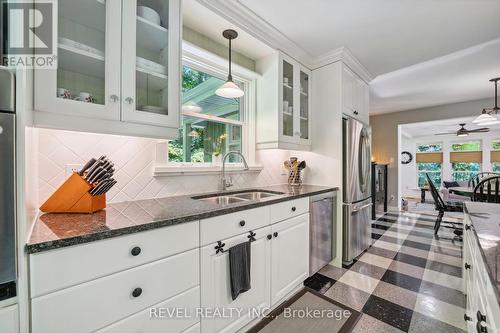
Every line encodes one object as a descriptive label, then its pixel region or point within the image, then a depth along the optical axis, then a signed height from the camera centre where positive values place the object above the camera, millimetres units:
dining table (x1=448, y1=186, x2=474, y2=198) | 3091 -393
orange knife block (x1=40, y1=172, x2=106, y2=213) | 1100 -168
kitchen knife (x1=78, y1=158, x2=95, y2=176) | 1158 +0
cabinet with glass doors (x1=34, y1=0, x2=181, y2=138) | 1039 +538
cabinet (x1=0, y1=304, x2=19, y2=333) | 667 -489
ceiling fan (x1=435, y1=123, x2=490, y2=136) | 5216 +826
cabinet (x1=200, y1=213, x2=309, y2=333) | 1240 -772
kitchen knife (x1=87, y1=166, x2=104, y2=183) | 1134 -43
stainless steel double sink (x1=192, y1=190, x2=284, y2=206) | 1845 -287
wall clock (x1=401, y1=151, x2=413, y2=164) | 8758 +357
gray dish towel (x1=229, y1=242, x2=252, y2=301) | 1316 -649
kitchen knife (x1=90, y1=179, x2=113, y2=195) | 1145 -115
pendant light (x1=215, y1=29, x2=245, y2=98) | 1755 +644
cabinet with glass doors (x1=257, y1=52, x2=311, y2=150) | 2232 +689
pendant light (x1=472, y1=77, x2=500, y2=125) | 3160 +706
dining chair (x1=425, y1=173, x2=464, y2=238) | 3473 -680
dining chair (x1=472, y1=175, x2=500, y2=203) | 2711 -415
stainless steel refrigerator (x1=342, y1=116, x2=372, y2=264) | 2453 -282
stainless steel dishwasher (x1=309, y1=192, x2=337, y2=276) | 2111 -675
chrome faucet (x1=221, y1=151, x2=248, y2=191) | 2008 -150
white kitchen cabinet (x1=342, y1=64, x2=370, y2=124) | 2520 +915
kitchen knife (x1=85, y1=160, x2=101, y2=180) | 1140 -5
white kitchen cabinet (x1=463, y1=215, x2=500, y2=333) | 655 -533
